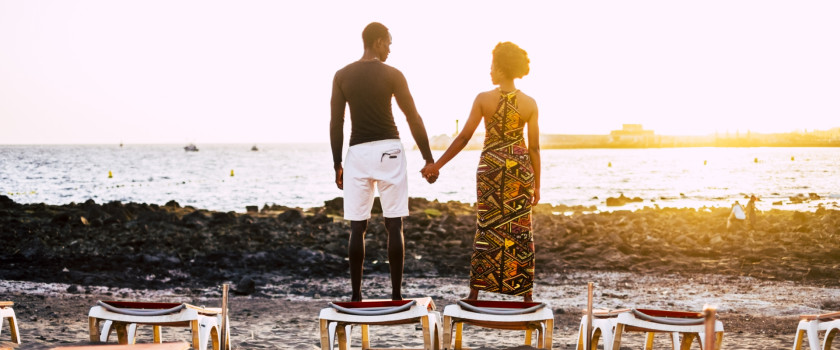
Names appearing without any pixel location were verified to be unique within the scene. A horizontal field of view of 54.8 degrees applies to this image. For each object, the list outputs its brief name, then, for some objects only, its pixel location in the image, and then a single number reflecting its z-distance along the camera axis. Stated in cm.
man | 607
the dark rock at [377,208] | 2183
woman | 638
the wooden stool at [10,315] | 619
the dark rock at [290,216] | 1892
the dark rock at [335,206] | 2298
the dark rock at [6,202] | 2155
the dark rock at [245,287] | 1080
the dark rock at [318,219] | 1844
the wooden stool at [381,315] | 479
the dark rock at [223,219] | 1805
